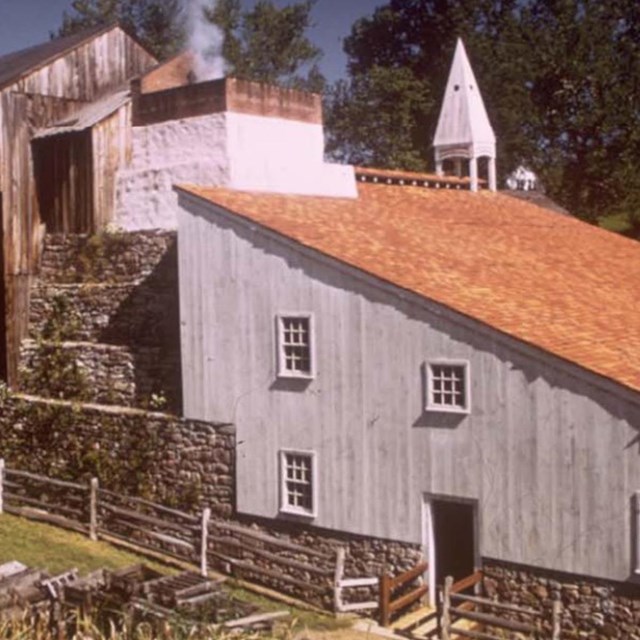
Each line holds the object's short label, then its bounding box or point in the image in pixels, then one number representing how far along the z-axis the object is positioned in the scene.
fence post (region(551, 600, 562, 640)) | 19.41
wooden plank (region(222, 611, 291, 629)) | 18.09
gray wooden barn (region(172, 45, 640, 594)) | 19.88
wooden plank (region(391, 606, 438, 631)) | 21.11
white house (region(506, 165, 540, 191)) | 61.30
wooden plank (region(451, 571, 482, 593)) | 20.34
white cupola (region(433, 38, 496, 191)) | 40.22
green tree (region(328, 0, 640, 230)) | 59.03
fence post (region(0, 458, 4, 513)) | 28.01
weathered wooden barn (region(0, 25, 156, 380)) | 31.88
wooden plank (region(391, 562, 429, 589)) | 21.36
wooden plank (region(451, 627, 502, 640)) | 19.37
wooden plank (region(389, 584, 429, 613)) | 21.08
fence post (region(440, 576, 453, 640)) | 19.72
